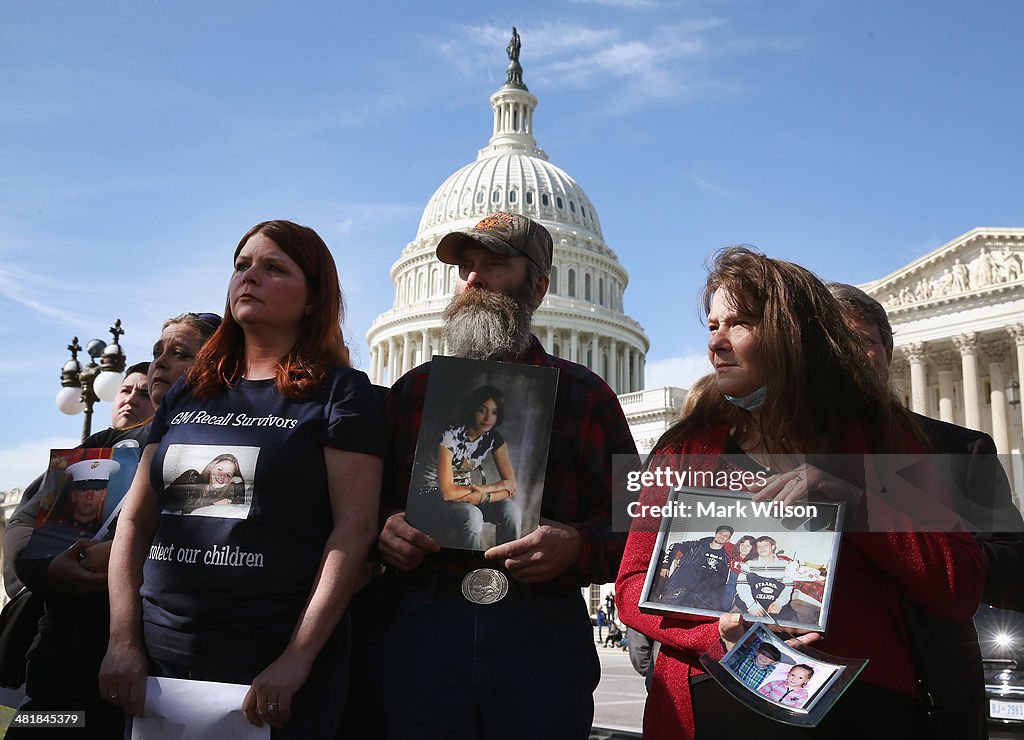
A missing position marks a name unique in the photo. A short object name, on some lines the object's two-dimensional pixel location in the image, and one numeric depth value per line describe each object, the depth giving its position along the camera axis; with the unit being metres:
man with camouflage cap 2.71
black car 6.09
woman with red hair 2.60
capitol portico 38.75
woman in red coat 2.23
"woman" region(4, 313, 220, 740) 3.42
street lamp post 12.19
